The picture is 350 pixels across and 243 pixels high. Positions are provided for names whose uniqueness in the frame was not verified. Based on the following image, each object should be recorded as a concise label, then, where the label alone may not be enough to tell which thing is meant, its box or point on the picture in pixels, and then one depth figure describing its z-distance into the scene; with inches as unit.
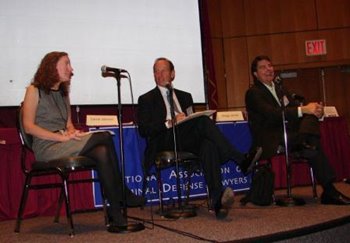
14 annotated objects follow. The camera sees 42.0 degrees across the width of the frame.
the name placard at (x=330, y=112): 206.7
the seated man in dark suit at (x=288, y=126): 138.3
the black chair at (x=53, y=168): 110.8
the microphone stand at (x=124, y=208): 107.0
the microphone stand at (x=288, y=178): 137.9
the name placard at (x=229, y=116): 179.3
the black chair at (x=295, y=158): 143.5
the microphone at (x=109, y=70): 105.7
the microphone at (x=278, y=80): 135.6
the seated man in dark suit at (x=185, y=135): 123.6
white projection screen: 170.6
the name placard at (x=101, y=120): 153.5
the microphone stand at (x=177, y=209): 120.6
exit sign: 280.4
